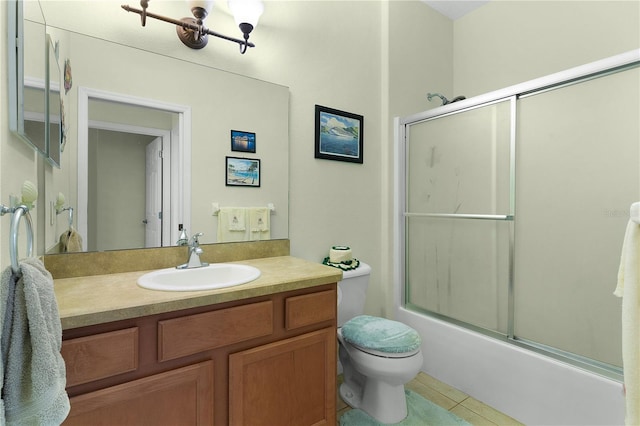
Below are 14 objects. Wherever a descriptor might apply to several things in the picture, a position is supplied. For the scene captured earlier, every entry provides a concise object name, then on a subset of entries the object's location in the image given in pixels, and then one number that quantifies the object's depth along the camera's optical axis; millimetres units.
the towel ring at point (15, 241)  615
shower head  2167
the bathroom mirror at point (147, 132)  1350
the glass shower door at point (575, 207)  1538
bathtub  1455
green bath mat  1679
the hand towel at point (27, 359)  592
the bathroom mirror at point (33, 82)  801
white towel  1029
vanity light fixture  1481
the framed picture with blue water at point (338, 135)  2074
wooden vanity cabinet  949
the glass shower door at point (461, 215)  1901
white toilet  1576
